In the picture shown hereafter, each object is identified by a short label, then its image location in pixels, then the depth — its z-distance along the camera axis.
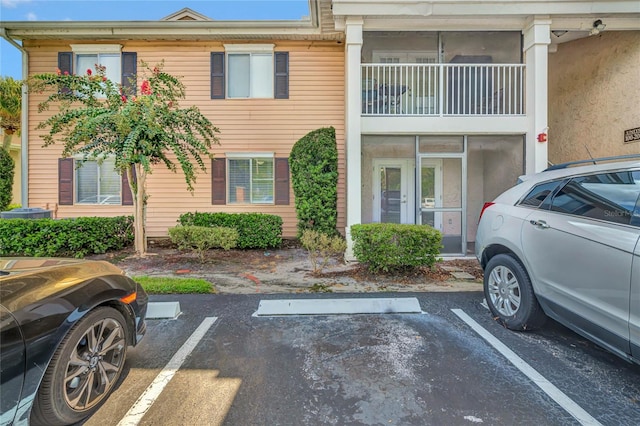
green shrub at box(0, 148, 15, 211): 8.58
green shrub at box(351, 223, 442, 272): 5.22
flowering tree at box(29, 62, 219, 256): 5.92
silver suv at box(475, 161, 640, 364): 2.26
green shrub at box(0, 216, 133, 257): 6.30
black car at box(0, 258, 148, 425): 1.62
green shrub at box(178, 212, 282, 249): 7.71
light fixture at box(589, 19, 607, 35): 6.60
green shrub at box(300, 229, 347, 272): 5.51
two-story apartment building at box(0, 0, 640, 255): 6.70
